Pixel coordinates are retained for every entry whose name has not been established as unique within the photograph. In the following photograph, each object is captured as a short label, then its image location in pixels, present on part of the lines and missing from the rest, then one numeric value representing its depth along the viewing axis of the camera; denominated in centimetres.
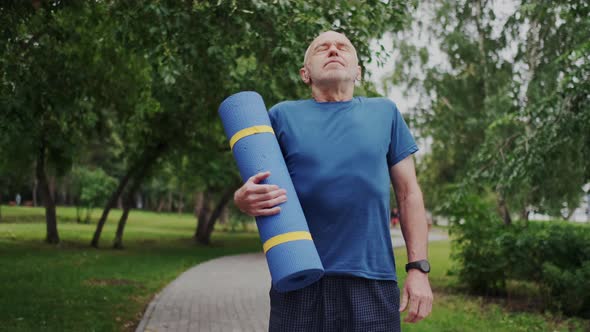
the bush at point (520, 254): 910
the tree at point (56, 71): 795
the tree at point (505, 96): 909
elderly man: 240
